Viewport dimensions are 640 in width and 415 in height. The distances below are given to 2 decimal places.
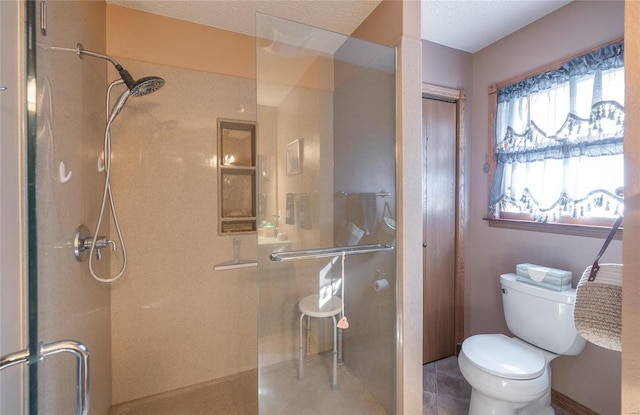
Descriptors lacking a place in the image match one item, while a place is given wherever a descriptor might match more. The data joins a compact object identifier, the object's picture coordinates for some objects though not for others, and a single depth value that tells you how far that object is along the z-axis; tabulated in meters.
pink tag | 1.57
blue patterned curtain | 1.50
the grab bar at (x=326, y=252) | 1.42
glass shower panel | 1.39
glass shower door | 0.60
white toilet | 1.37
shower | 1.29
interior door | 2.17
